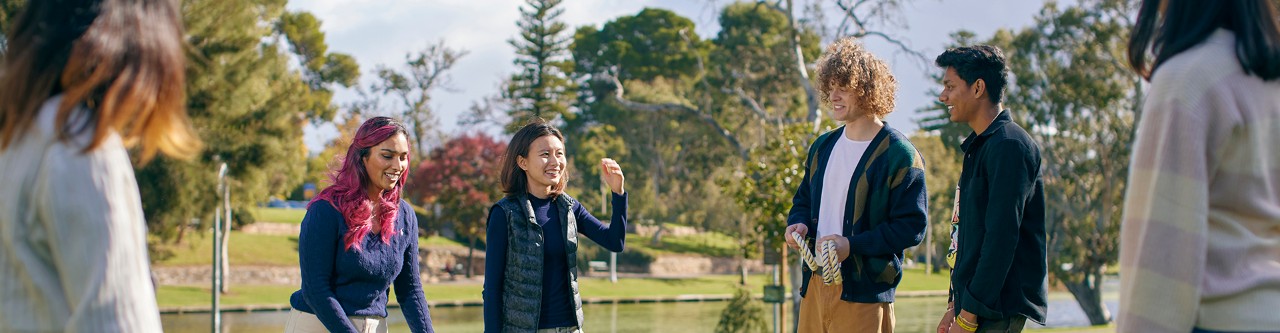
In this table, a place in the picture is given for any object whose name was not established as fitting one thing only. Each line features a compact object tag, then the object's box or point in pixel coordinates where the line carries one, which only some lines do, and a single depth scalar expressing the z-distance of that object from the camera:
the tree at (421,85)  44.56
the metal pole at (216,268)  16.78
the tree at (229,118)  22.05
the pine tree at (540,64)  44.59
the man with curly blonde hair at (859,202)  3.98
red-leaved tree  33.47
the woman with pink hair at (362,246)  3.93
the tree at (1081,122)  28.52
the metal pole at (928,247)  45.12
